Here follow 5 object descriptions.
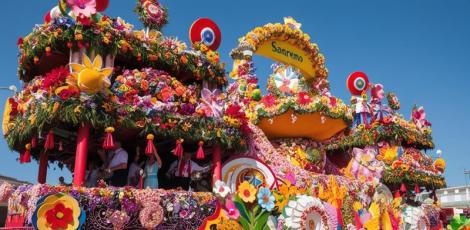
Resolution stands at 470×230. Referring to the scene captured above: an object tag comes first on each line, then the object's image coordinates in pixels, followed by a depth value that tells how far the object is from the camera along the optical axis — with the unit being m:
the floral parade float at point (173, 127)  9.72
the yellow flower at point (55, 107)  9.55
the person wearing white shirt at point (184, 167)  12.62
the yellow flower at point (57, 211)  8.34
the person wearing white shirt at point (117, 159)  11.71
